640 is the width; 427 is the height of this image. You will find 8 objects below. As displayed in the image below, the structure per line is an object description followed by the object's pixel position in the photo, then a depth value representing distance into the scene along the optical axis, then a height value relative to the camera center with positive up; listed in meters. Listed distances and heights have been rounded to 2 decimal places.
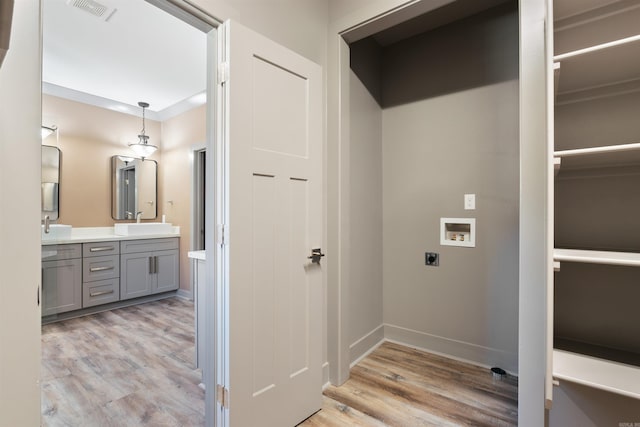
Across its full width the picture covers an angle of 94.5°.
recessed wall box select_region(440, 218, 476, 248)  2.37 -0.15
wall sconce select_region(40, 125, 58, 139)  3.52 +1.01
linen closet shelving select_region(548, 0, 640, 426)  1.22 +0.00
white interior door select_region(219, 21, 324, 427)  1.39 -0.09
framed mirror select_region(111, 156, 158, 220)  4.23 +0.38
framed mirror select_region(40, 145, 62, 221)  3.56 +0.41
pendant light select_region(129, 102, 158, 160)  4.14 +0.95
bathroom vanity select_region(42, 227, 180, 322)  3.39 -0.72
